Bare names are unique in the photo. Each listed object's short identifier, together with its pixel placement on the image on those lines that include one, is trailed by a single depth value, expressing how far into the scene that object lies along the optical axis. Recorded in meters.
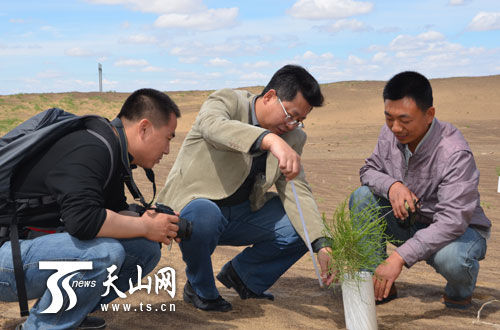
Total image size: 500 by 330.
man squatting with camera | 2.76
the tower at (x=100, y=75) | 56.47
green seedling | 3.32
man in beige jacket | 3.64
